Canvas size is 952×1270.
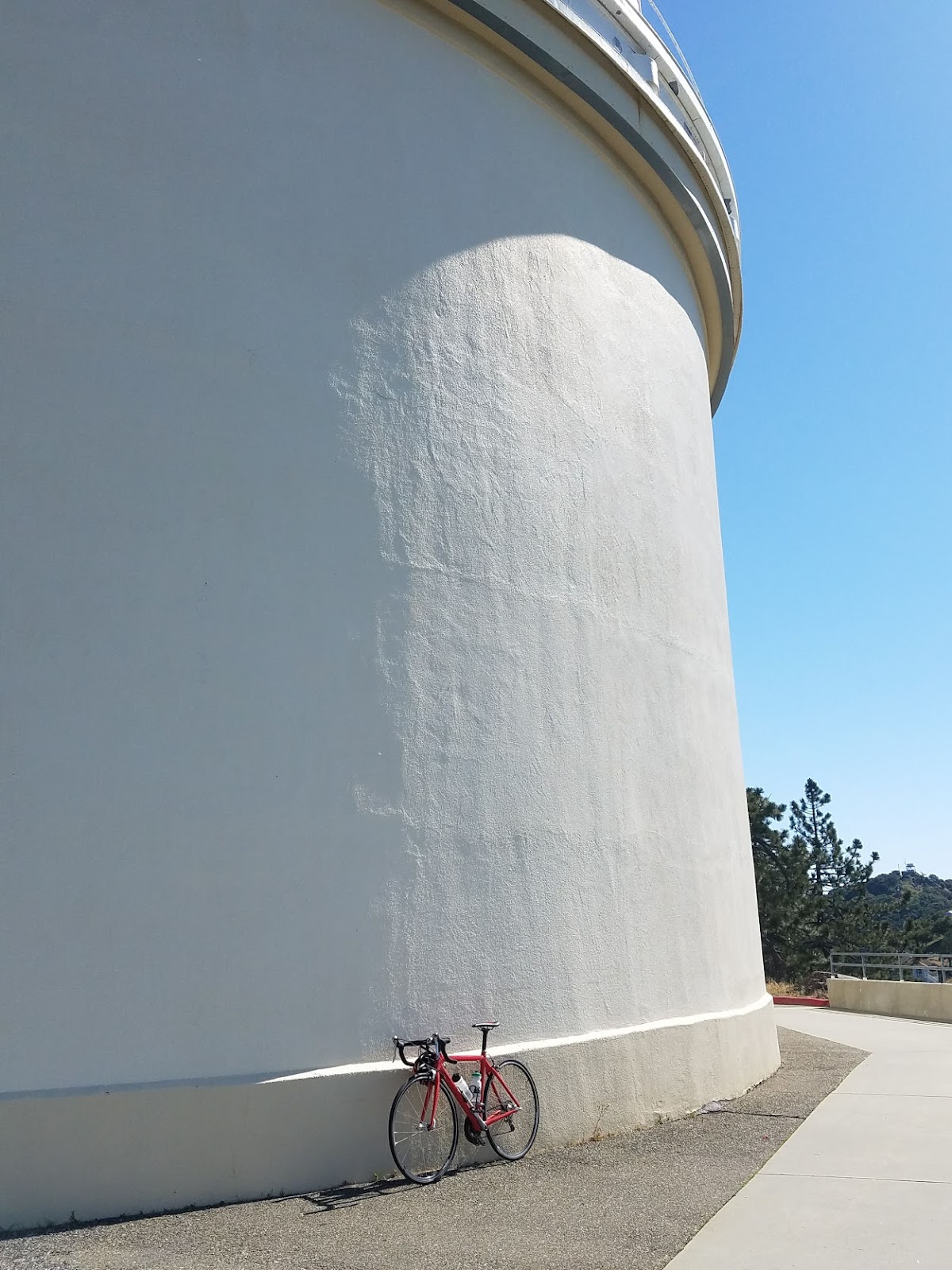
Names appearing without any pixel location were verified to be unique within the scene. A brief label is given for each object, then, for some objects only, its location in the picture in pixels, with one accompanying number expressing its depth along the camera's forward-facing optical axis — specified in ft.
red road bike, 22.33
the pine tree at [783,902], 147.43
